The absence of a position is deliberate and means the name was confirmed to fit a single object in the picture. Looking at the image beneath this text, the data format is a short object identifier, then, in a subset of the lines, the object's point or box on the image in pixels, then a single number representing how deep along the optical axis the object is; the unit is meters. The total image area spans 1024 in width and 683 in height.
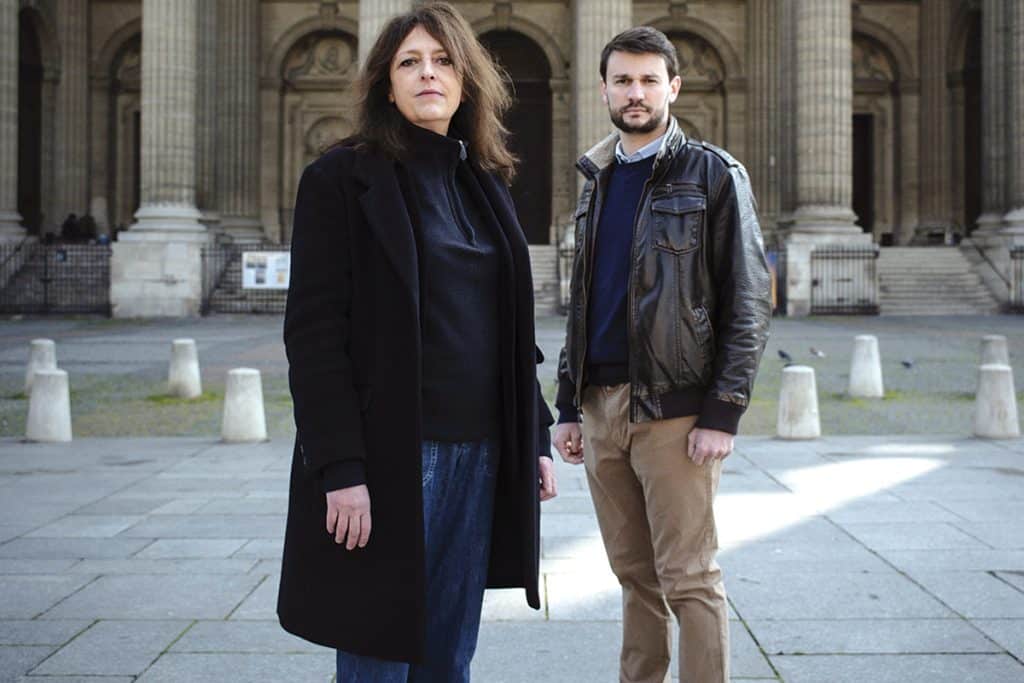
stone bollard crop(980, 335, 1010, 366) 14.09
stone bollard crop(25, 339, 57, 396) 13.99
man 3.63
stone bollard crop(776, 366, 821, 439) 10.58
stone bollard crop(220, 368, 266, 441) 10.65
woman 2.91
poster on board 28.48
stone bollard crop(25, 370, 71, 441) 10.73
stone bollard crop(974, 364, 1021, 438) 10.51
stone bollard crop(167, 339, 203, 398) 13.59
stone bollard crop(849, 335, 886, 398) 13.34
